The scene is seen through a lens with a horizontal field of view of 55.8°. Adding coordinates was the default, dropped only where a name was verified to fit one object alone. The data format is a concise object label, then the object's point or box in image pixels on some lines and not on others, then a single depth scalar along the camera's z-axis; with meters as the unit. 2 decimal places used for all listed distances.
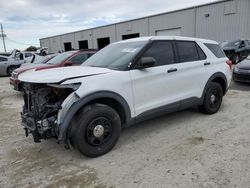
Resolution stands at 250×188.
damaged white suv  3.29
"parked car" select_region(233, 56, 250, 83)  8.24
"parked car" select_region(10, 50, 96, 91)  8.06
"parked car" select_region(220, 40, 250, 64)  14.36
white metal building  19.14
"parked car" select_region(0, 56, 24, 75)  15.61
